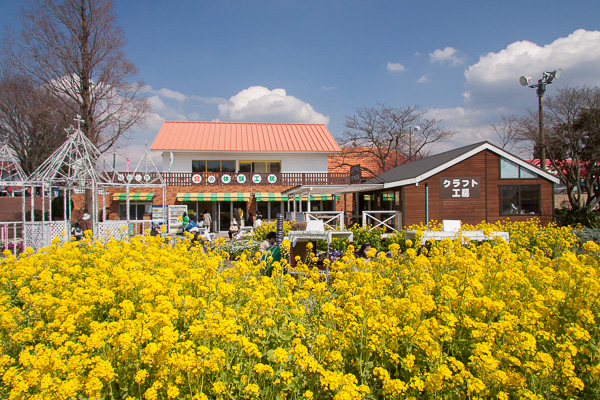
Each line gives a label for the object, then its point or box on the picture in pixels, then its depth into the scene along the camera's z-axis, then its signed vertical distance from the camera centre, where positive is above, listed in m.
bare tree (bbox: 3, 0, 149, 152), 21.03 +8.04
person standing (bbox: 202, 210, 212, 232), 21.16 -0.86
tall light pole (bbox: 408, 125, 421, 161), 33.97 +5.83
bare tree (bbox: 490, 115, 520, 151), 32.36 +5.35
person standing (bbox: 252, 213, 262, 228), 16.81 -0.90
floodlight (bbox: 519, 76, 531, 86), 18.30 +5.62
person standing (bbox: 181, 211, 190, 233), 20.02 -0.86
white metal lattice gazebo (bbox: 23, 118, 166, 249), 13.05 +0.96
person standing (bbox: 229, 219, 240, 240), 18.08 -1.33
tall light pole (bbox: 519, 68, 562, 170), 17.75 +5.26
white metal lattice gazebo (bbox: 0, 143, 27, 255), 12.69 +0.76
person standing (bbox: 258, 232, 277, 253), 10.40 -1.05
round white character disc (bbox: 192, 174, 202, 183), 27.08 +1.78
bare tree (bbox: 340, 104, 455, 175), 35.84 +5.65
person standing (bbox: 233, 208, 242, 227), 25.13 -0.85
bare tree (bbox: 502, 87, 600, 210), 20.25 +3.22
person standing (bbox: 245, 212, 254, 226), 23.47 -1.10
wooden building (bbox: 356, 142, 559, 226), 16.22 +0.46
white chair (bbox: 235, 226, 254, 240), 14.97 -1.31
